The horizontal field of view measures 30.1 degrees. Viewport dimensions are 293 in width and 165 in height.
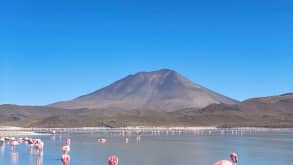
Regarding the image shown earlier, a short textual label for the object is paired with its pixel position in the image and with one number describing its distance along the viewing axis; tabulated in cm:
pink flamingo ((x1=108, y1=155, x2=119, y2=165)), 1532
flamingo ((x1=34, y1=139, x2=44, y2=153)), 3712
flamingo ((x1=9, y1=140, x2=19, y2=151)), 4434
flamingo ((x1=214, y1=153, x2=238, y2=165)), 1533
